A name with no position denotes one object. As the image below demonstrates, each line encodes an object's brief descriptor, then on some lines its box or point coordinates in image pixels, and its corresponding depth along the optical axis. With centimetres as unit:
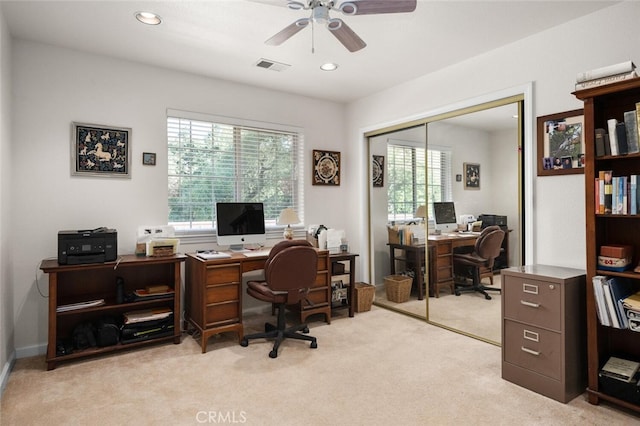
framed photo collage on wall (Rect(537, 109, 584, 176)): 261
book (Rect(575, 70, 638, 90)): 207
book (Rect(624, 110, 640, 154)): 209
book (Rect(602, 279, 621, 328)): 214
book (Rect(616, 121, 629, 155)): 213
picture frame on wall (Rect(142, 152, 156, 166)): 349
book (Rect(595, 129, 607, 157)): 222
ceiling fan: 191
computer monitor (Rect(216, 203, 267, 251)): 362
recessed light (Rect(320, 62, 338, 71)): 351
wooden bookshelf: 219
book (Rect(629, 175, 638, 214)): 209
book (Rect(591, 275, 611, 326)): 218
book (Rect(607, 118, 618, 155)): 216
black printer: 276
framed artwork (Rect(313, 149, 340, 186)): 463
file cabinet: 227
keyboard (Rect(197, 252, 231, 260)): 319
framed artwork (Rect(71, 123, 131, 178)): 317
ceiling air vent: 340
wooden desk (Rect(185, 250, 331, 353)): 309
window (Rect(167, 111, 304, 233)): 373
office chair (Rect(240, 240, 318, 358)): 293
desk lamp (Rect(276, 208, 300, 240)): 402
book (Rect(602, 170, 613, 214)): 218
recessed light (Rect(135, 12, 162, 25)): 258
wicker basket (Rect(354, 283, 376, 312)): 414
